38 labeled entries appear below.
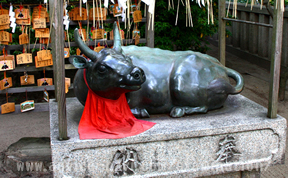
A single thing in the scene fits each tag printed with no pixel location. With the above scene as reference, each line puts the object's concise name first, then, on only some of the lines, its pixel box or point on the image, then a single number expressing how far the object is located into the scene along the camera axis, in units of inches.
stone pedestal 104.9
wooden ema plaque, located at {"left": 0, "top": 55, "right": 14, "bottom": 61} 204.8
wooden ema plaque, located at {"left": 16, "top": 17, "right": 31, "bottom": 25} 199.9
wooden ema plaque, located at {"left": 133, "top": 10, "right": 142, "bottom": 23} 197.8
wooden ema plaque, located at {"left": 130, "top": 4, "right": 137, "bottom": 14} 205.1
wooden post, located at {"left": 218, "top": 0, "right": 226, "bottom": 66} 162.9
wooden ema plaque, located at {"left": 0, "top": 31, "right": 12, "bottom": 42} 198.4
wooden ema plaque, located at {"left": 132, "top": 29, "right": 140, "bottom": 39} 209.4
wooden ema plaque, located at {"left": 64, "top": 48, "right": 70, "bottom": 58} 207.8
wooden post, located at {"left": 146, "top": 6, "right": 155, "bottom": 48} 208.2
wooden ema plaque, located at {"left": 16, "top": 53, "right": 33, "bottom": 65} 200.7
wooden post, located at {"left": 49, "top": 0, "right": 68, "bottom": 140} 96.2
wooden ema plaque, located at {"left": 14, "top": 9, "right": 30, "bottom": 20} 197.6
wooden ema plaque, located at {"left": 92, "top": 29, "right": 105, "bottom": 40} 202.5
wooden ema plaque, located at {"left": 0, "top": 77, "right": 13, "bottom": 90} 206.1
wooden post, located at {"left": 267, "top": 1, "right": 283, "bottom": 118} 112.8
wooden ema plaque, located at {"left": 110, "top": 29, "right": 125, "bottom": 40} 208.8
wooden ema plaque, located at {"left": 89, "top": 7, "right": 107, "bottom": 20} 204.4
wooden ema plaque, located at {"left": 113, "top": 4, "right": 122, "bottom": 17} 202.8
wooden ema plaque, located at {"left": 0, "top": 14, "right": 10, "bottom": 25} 195.2
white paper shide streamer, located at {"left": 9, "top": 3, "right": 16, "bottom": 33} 196.2
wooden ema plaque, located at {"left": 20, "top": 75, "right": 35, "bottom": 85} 213.5
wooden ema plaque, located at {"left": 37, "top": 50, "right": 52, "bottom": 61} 204.1
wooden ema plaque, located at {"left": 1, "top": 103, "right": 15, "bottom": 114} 211.5
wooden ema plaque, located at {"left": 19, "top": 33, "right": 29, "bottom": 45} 200.4
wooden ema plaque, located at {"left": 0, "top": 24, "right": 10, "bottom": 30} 197.4
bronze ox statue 121.4
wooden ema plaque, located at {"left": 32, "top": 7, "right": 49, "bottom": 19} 200.2
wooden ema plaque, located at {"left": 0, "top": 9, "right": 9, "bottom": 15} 197.6
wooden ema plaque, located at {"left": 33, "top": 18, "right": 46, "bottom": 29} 200.4
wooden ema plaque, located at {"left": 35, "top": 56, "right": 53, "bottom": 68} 204.5
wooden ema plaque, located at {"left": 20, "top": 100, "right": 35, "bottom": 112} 215.3
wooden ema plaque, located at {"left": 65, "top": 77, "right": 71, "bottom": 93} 214.4
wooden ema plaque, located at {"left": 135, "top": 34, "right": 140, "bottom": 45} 209.8
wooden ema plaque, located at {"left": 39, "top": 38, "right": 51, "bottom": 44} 208.0
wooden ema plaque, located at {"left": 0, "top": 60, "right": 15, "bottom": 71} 200.5
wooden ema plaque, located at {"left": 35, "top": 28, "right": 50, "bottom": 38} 203.0
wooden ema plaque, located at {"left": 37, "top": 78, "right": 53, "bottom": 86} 218.7
